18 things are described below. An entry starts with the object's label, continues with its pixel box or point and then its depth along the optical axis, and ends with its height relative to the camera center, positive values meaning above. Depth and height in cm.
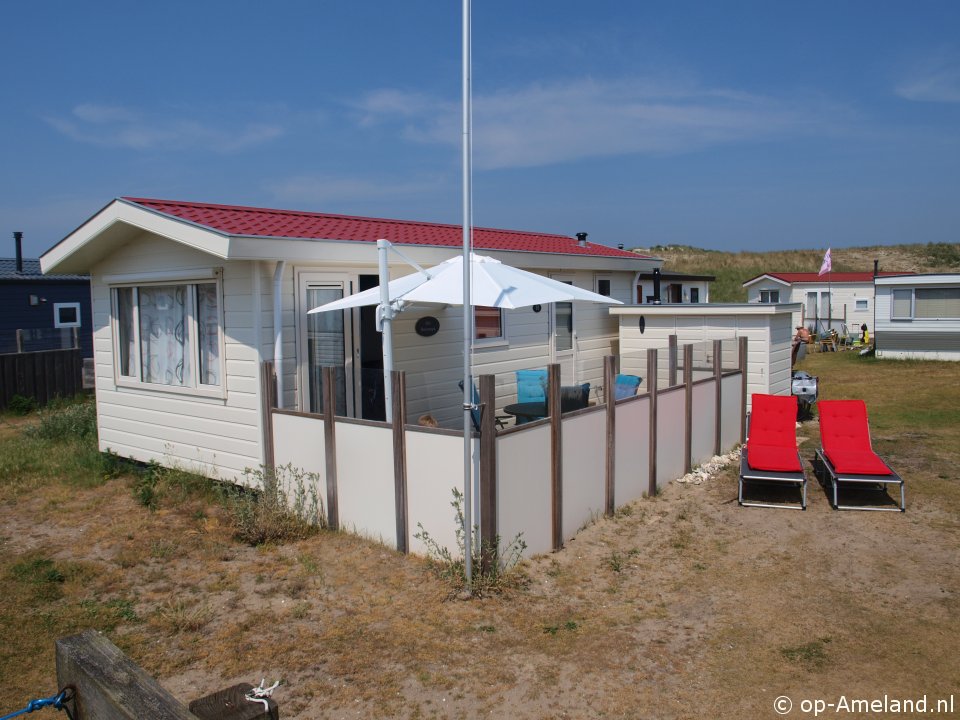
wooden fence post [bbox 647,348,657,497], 710 -99
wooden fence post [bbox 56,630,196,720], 152 -78
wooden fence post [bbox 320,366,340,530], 595 -95
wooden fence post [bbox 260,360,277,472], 649 -74
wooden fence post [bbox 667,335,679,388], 751 -48
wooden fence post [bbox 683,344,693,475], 782 -99
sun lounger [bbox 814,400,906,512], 689 -144
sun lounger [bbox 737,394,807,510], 707 -142
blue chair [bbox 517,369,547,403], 577 -55
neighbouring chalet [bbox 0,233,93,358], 1822 +39
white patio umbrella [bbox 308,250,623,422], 597 +22
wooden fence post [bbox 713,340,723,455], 864 -83
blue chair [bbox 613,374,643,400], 698 -67
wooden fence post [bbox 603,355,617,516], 628 -95
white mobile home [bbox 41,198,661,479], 656 -7
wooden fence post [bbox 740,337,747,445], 941 -98
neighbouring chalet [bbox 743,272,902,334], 2714 +57
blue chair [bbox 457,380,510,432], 497 -67
